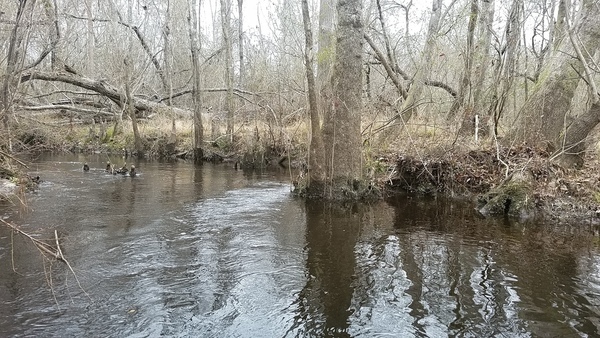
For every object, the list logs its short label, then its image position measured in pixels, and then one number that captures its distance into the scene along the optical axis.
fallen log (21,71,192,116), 18.63
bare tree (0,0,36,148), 6.06
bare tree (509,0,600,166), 9.74
